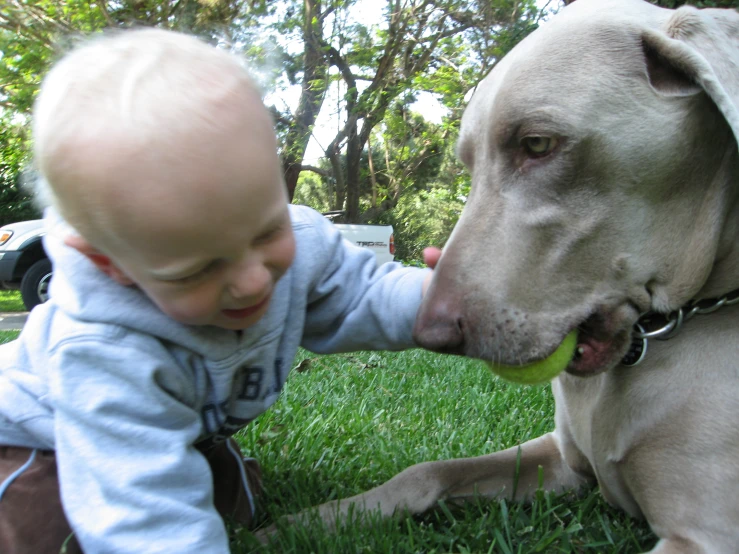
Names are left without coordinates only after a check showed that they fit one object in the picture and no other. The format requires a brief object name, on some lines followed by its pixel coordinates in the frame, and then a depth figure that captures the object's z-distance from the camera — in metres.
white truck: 2.00
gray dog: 0.45
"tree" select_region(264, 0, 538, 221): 3.18
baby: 0.35
